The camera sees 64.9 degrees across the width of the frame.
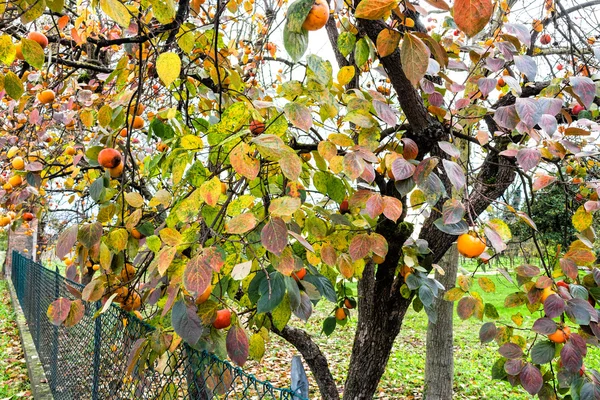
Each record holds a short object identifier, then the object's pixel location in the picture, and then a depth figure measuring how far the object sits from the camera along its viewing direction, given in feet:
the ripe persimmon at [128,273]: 5.19
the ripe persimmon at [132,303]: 5.07
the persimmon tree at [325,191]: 3.32
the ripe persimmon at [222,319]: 4.01
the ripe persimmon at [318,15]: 3.33
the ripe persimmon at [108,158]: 4.62
